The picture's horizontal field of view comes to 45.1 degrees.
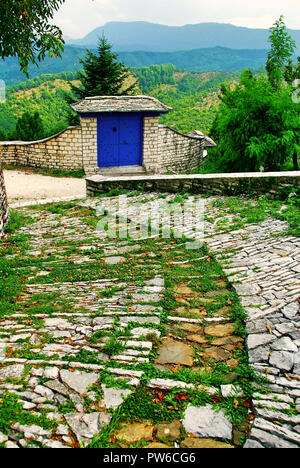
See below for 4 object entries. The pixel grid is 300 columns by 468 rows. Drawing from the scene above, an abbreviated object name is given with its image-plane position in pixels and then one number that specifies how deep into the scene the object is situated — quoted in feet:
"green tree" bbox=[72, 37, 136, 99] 77.82
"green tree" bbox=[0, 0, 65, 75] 19.11
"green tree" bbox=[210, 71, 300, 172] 45.42
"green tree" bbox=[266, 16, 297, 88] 85.30
